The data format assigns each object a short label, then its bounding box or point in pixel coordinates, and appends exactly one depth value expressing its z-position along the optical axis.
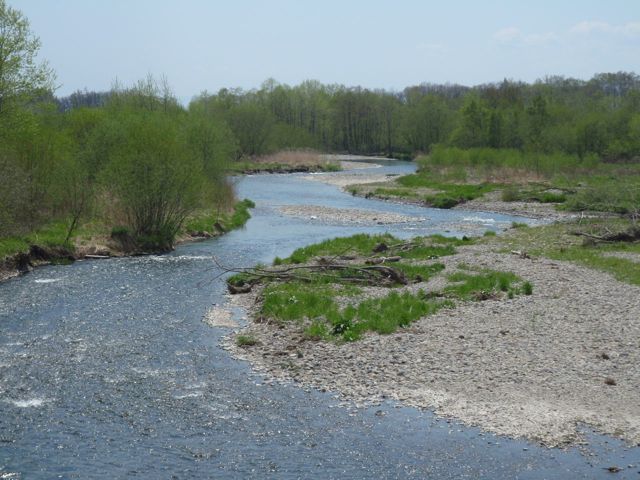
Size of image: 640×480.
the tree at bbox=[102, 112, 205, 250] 42.59
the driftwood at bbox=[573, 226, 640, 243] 38.62
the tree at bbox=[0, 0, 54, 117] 41.03
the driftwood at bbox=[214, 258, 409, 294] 30.12
